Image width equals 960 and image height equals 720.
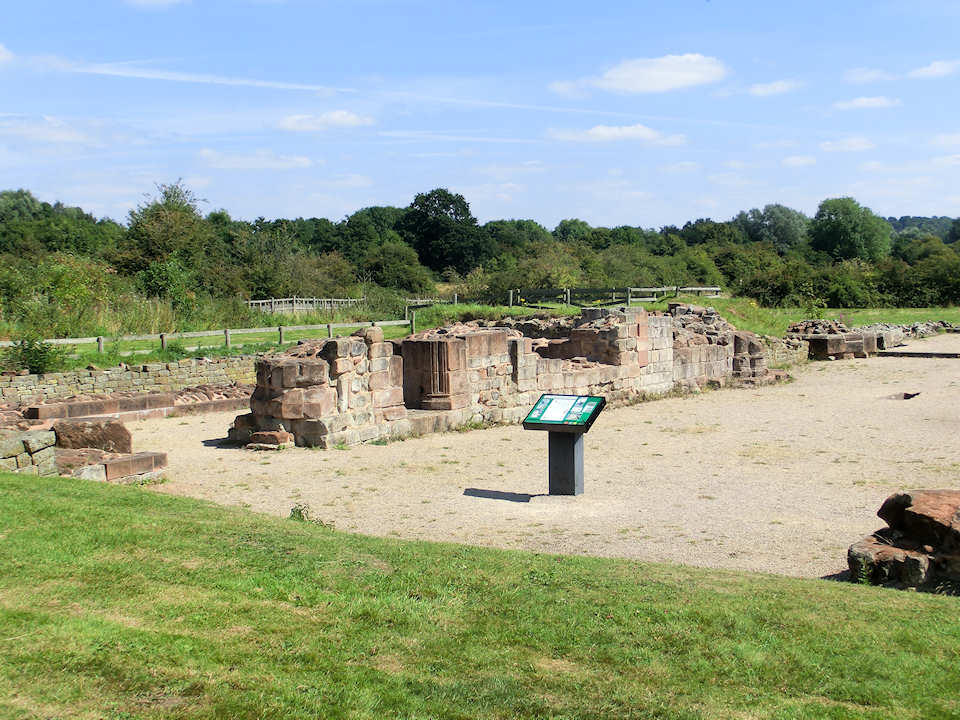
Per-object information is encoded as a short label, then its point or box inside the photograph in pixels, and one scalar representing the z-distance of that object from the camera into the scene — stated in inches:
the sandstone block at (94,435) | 466.0
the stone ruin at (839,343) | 1107.9
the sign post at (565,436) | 415.8
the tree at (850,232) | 3240.7
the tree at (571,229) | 4569.4
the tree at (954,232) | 5032.0
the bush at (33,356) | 757.9
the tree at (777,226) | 3927.2
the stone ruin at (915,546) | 266.8
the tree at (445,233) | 3061.0
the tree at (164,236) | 1436.8
